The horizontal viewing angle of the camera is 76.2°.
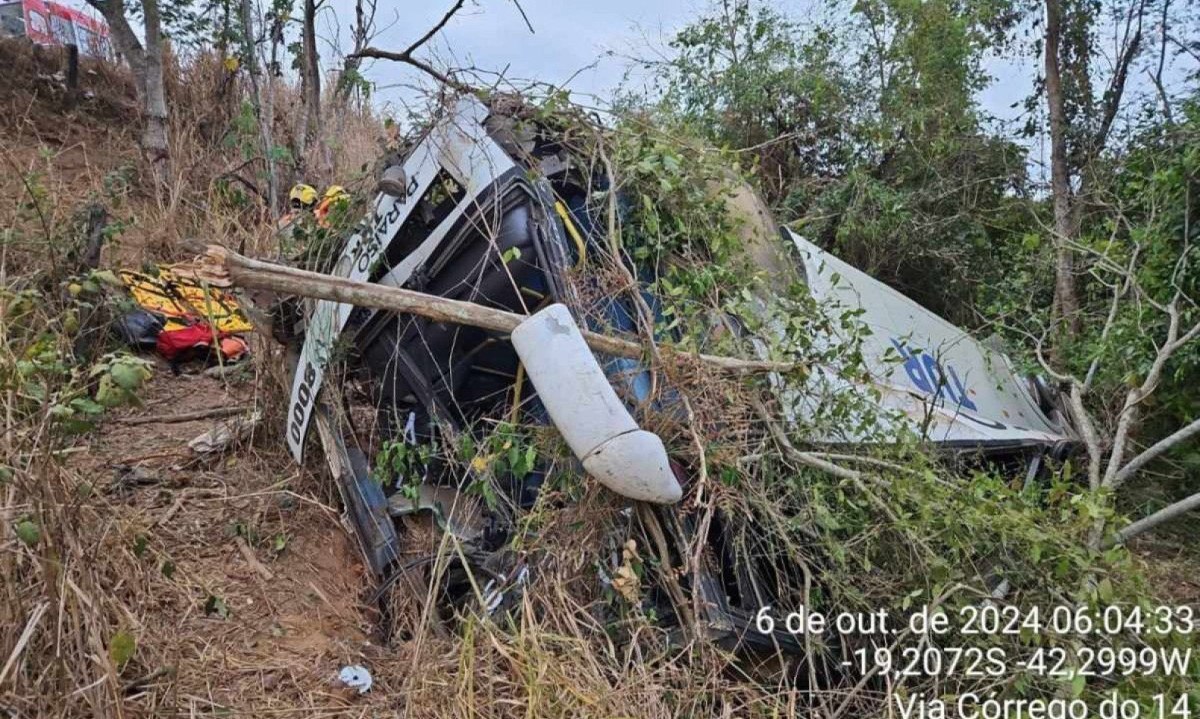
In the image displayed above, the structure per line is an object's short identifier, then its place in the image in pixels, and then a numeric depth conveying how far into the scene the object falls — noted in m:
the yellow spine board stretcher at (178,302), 3.71
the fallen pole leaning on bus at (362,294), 2.30
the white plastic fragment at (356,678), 2.57
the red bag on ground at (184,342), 5.24
